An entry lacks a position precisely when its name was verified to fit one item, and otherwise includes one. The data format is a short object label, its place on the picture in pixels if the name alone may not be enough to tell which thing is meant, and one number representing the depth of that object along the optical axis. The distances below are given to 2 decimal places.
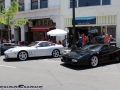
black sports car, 9.60
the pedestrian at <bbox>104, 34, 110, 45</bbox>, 16.81
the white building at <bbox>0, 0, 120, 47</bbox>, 18.28
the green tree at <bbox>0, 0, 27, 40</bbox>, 19.61
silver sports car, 12.23
